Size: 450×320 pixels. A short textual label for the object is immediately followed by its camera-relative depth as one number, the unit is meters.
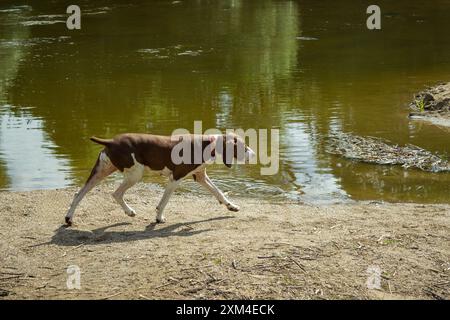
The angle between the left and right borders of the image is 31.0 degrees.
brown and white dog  9.27
